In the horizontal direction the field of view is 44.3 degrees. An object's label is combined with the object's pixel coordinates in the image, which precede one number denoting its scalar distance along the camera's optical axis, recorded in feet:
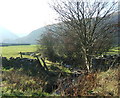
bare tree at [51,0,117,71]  37.99
